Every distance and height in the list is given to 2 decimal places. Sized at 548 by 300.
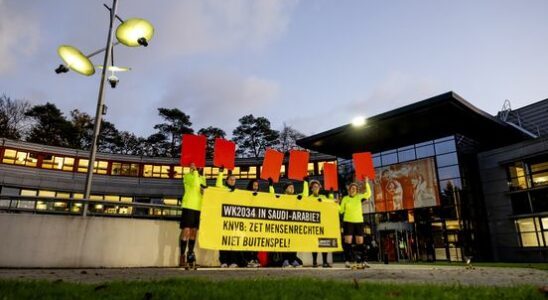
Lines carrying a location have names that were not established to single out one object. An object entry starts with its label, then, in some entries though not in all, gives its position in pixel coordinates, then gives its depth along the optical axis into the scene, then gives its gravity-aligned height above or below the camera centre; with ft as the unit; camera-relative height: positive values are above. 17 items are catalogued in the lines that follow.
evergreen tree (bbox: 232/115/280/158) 194.08 +56.20
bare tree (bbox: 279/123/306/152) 207.21 +59.44
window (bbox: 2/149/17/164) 114.36 +26.93
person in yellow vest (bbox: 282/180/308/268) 31.05 -1.40
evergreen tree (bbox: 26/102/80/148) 162.51 +52.43
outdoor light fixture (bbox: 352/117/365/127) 80.23 +26.79
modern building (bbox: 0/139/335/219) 115.75 +24.00
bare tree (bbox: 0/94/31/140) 151.23 +51.93
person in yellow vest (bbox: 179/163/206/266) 26.17 +2.30
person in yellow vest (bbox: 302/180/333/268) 31.45 +4.11
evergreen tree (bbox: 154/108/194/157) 188.55 +59.77
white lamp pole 27.73 +11.12
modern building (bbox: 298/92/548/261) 81.51 +14.75
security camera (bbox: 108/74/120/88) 32.50 +14.37
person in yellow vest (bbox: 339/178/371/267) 31.73 +1.74
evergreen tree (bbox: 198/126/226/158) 194.45 +58.82
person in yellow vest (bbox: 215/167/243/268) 28.38 -1.04
